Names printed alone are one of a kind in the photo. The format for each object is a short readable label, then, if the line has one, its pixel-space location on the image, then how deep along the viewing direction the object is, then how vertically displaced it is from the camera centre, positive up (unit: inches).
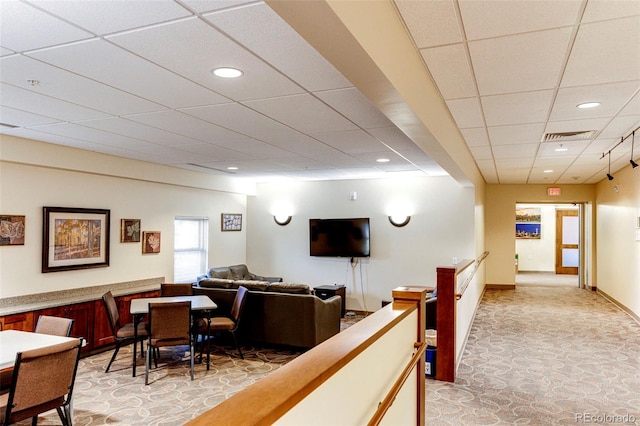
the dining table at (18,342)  112.6 -37.5
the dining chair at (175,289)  234.5 -38.1
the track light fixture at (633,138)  182.9 +41.5
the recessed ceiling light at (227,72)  105.3 +38.9
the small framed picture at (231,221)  339.0 +1.4
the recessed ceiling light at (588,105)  139.3 +41.5
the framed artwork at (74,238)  206.5 -9.1
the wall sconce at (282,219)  354.9 +3.8
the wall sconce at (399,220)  318.3 +3.7
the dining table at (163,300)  186.9 -40.0
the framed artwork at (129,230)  247.4 -5.3
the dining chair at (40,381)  103.9 -42.4
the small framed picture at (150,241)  262.2 -12.5
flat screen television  324.2 -10.6
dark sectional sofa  216.7 -48.4
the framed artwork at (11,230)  188.2 -4.4
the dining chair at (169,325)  180.4 -45.3
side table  308.2 -50.0
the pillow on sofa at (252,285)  232.1 -35.0
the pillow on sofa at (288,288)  223.1 -35.1
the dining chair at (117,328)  191.0 -50.8
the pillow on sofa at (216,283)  241.4 -35.4
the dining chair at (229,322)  206.4 -50.8
